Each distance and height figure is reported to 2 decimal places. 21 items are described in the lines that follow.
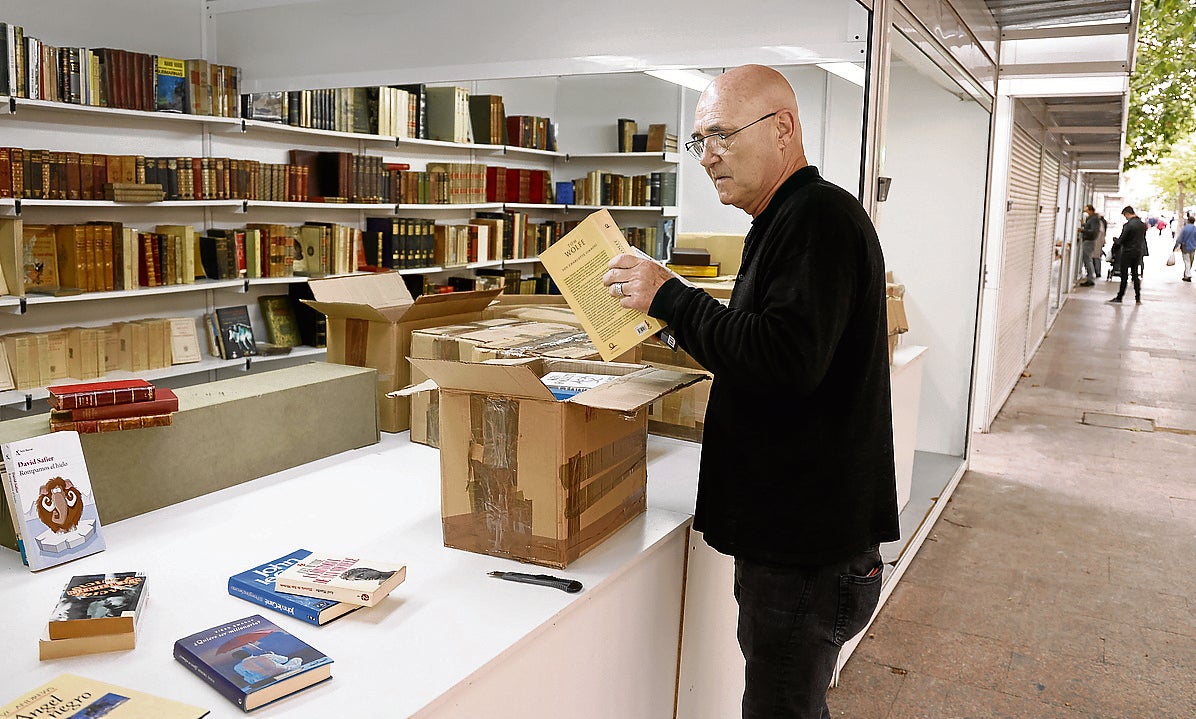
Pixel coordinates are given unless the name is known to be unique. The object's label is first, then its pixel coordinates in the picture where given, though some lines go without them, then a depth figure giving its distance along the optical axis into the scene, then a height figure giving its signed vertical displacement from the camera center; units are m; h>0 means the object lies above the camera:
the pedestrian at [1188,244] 22.69 +0.30
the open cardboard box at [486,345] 2.24 -0.26
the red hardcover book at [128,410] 1.80 -0.36
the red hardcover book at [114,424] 1.79 -0.39
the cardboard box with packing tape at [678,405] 2.59 -0.47
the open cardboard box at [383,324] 2.55 -0.25
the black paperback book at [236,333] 5.10 -0.56
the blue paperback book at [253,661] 1.26 -0.62
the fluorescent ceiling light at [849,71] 2.95 +0.60
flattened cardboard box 1.88 -0.47
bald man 1.52 -0.26
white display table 1.34 -0.64
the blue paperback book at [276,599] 1.51 -0.61
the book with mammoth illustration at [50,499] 1.63 -0.49
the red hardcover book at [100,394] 1.79 -0.33
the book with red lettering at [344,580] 1.54 -0.59
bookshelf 4.26 +0.15
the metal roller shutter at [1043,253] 9.72 +0.00
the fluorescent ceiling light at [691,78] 5.40 +1.01
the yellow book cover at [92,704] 1.19 -0.62
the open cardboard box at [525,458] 1.72 -0.42
